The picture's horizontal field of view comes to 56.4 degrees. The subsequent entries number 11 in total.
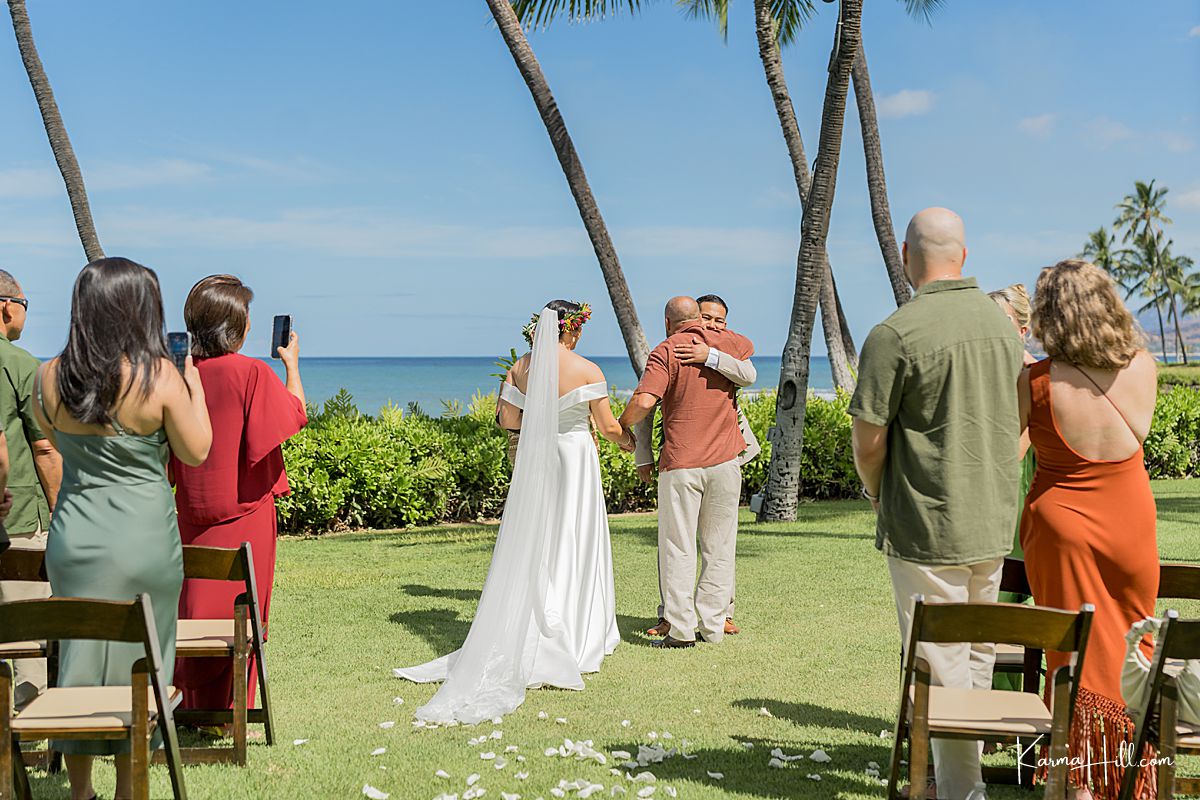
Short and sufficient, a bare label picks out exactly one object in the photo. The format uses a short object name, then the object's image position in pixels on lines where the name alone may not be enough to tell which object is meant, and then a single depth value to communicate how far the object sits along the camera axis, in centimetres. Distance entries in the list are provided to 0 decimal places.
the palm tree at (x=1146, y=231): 8756
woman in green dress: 384
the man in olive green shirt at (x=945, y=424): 400
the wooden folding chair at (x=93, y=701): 339
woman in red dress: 542
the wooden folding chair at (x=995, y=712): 348
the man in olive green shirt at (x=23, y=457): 540
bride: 612
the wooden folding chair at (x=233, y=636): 479
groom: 729
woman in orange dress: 407
